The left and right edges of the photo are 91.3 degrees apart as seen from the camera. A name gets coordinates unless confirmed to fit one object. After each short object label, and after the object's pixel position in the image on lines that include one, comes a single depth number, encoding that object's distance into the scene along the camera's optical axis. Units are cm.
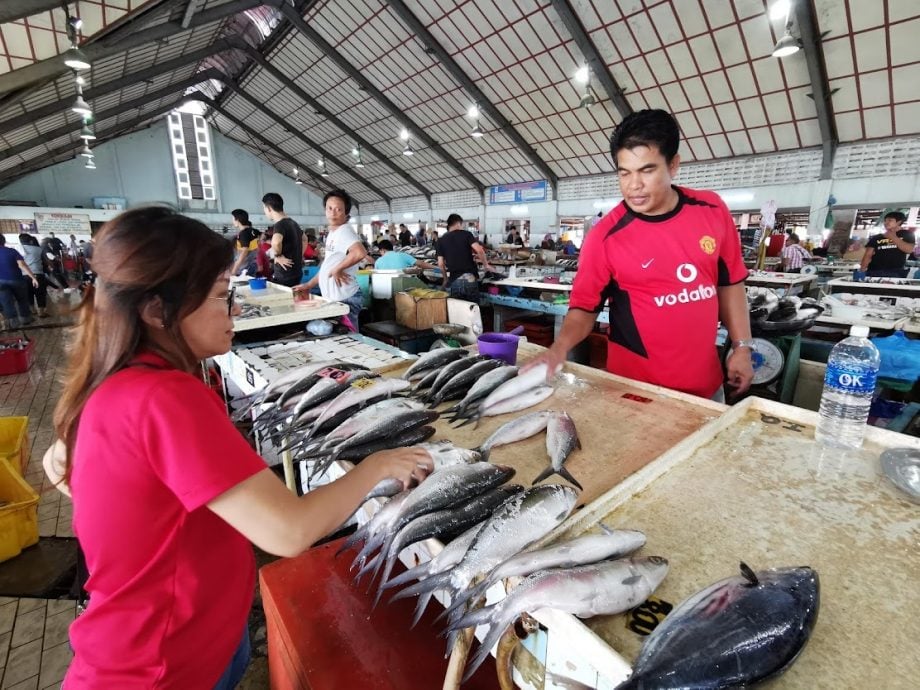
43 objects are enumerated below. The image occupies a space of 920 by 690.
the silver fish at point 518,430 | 146
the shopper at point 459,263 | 693
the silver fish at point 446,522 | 110
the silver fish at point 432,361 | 215
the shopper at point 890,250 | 705
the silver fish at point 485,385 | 174
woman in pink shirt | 88
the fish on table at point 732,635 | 70
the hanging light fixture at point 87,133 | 1364
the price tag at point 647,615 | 80
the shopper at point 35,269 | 1113
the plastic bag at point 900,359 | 342
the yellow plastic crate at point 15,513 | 282
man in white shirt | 431
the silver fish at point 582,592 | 81
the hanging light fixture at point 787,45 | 827
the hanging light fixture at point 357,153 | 2114
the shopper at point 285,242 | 558
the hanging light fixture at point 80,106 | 950
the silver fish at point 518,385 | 174
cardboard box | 488
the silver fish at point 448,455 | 130
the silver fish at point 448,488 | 115
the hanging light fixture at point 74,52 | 708
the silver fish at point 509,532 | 97
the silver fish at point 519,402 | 173
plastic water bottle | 134
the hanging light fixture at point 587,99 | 1161
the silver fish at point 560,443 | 126
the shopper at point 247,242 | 788
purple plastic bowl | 219
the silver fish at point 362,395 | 178
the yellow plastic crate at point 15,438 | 310
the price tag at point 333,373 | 211
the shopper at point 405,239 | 1753
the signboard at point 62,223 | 1905
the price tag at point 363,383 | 199
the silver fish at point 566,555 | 90
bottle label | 133
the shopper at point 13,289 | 854
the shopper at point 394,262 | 680
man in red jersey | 193
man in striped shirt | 892
